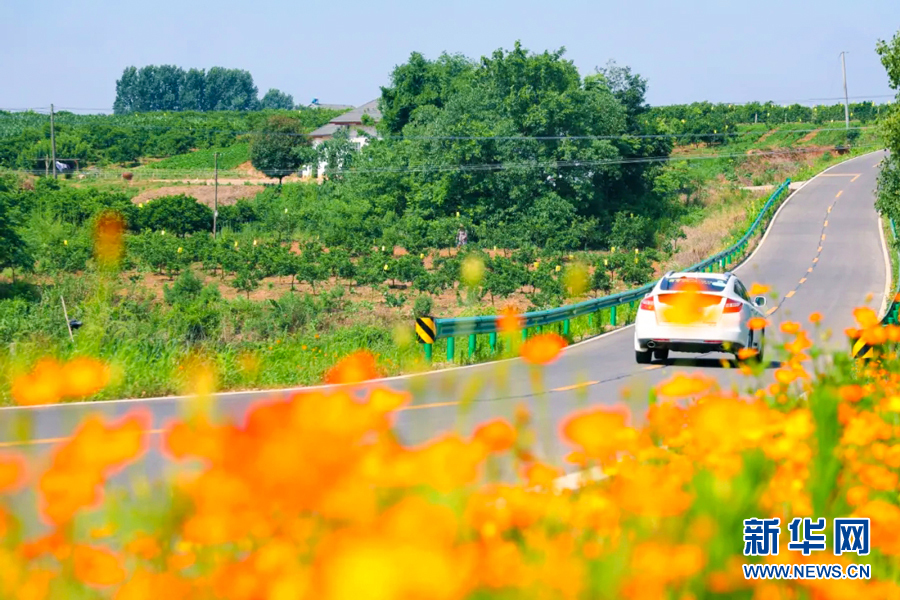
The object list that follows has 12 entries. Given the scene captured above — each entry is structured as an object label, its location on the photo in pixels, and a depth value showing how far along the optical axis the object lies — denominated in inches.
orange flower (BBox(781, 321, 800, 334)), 457.4
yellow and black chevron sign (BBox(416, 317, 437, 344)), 1469.0
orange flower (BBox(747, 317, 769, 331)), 495.0
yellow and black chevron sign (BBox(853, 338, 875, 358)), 884.5
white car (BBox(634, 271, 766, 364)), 1261.1
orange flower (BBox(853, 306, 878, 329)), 434.9
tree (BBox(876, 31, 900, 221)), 2432.3
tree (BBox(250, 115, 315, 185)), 7332.7
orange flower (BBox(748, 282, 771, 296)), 546.3
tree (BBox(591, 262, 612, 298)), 3437.5
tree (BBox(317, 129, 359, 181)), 6411.9
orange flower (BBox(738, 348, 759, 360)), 436.8
